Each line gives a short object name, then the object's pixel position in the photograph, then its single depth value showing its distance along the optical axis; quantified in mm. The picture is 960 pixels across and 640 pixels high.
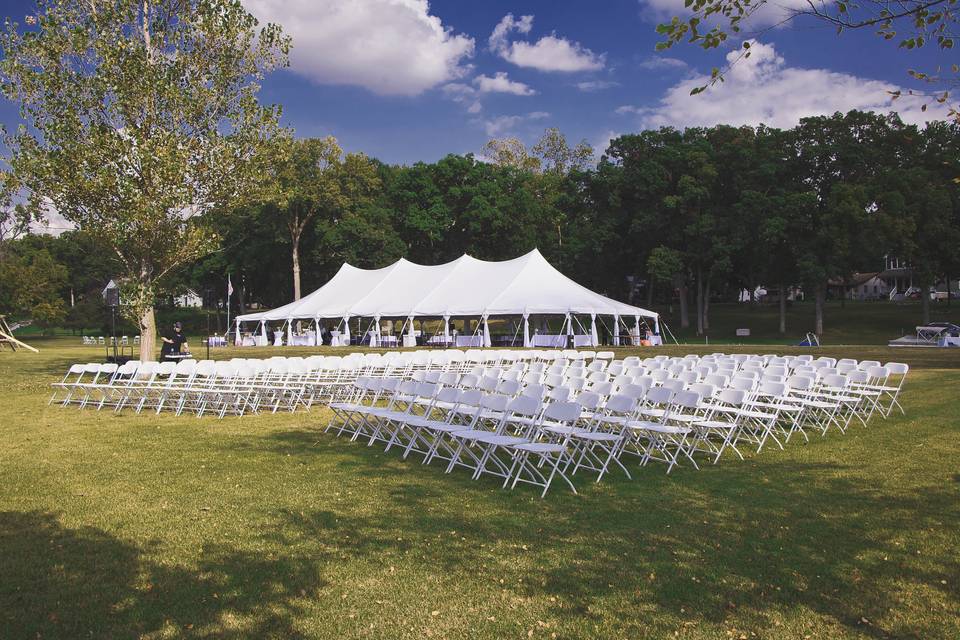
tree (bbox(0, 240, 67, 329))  34156
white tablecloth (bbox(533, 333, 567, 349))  27906
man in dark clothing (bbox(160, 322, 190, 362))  15695
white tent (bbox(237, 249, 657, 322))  26719
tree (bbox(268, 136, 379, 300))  40250
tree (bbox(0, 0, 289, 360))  15508
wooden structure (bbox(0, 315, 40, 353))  30547
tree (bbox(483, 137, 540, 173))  49062
